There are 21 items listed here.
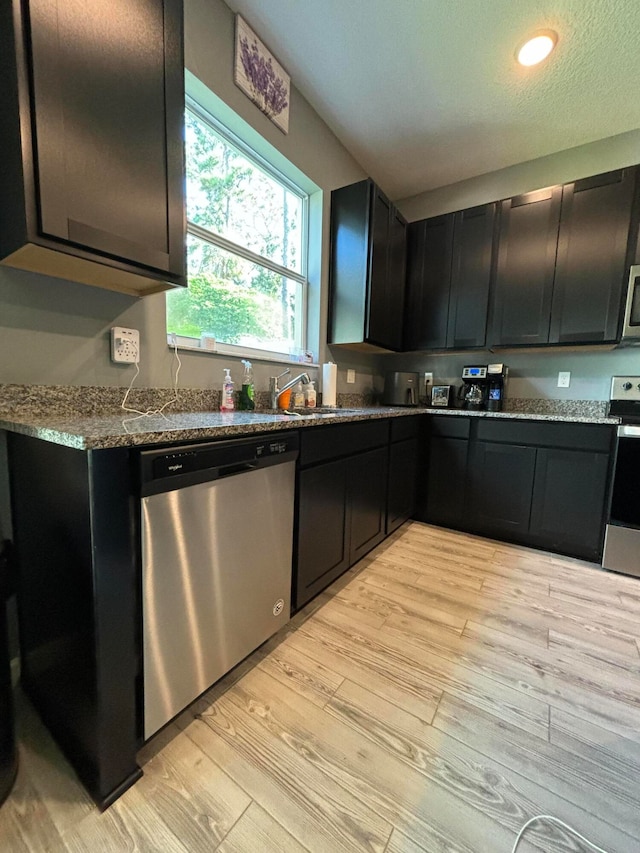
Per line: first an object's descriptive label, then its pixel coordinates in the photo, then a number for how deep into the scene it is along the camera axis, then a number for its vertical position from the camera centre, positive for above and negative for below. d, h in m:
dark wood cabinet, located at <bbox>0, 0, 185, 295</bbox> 0.85 +0.66
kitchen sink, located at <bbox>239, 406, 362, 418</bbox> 1.94 -0.13
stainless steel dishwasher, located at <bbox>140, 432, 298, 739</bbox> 0.88 -0.50
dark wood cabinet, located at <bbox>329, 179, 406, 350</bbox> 2.44 +0.93
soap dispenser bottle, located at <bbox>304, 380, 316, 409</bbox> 2.27 -0.04
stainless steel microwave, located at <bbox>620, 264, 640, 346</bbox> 2.13 +0.54
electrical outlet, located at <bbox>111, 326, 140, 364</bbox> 1.32 +0.15
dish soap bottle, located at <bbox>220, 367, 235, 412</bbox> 1.72 -0.03
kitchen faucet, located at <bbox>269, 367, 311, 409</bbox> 2.07 -0.01
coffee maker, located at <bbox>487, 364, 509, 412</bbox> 2.64 +0.06
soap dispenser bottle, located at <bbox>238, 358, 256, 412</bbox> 1.85 -0.03
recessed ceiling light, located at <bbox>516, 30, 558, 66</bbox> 1.74 +1.78
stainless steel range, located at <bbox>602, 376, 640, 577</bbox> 1.96 -0.63
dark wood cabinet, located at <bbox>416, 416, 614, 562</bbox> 2.12 -0.58
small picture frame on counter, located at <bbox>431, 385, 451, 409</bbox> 2.89 -0.03
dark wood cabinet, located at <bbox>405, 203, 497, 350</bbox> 2.66 +0.91
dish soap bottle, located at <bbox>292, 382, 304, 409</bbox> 2.20 -0.06
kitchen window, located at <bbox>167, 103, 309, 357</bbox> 1.74 +0.79
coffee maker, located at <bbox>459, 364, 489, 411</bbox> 2.70 +0.05
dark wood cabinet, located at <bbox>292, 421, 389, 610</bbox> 1.44 -0.53
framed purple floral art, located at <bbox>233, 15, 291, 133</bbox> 1.73 +1.64
